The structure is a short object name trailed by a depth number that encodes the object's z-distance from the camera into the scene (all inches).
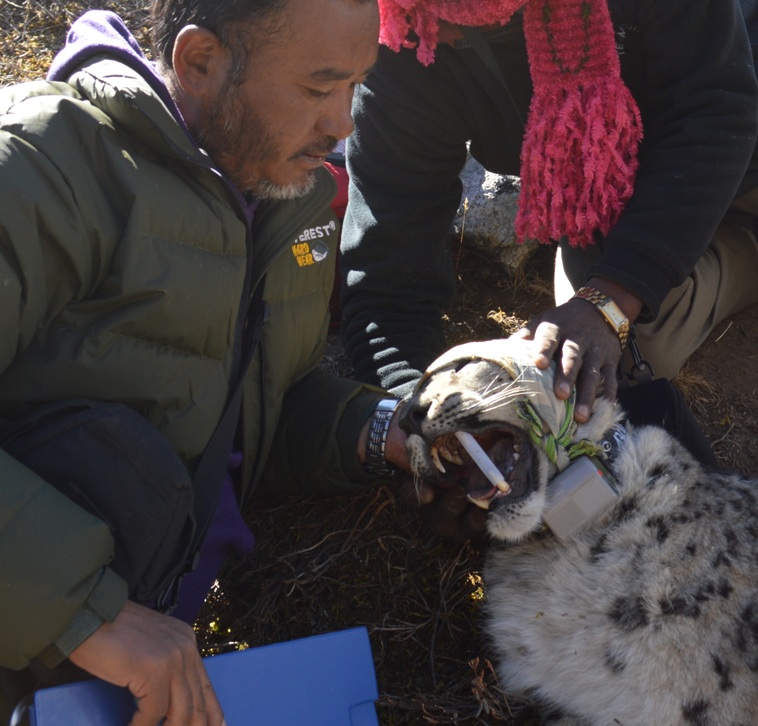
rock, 178.4
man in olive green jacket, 77.9
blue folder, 92.1
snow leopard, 104.3
